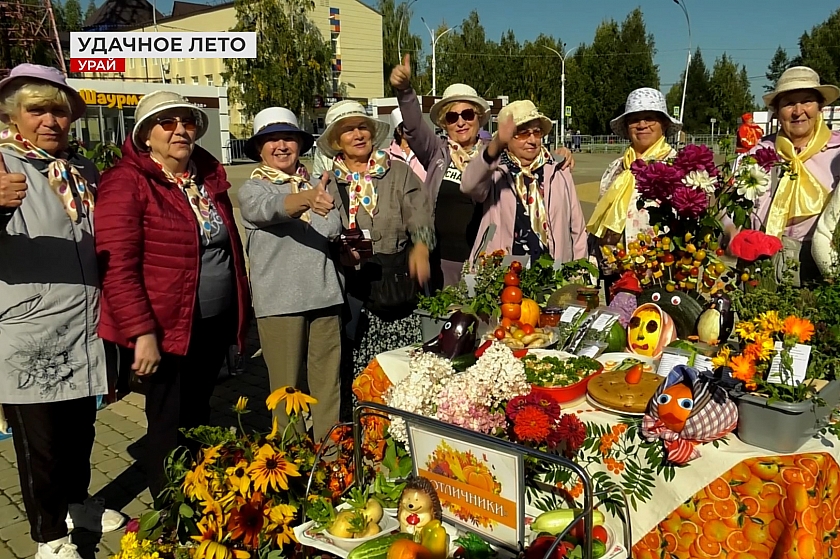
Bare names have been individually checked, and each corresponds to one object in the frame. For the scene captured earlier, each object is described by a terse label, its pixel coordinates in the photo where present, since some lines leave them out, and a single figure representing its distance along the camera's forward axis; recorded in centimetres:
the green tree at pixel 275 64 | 2973
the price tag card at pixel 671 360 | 206
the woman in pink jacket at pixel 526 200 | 320
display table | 157
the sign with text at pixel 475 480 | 157
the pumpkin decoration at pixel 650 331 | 231
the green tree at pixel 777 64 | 4333
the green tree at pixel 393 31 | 4672
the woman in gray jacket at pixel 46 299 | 241
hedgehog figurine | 167
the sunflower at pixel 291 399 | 198
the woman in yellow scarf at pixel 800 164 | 280
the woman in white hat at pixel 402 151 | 410
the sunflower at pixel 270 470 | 184
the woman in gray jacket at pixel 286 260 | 297
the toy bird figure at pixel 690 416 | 168
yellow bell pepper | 158
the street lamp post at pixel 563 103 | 3747
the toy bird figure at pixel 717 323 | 220
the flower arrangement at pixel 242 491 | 186
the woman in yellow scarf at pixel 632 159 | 326
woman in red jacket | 247
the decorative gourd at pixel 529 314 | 255
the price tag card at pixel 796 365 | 167
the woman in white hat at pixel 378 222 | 320
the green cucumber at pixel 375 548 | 164
